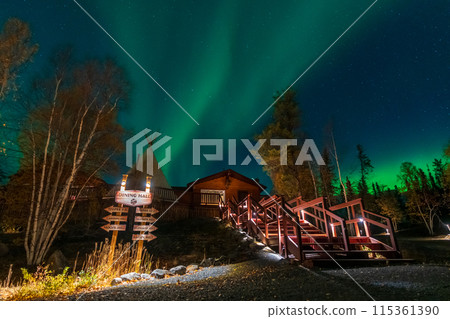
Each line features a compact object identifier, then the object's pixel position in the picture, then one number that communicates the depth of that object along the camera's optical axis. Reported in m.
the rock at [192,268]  6.51
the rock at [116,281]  5.09
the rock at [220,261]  7.10
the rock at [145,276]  5.69
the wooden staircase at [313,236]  5.64
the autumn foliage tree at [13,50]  6.80
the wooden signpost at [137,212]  7.31
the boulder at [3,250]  8.23
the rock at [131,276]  5.32
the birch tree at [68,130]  7.94
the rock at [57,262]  7.06
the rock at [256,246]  7.35
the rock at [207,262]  7.04
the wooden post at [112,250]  5.90
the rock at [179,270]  6.18
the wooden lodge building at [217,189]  19.31
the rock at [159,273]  5.89
